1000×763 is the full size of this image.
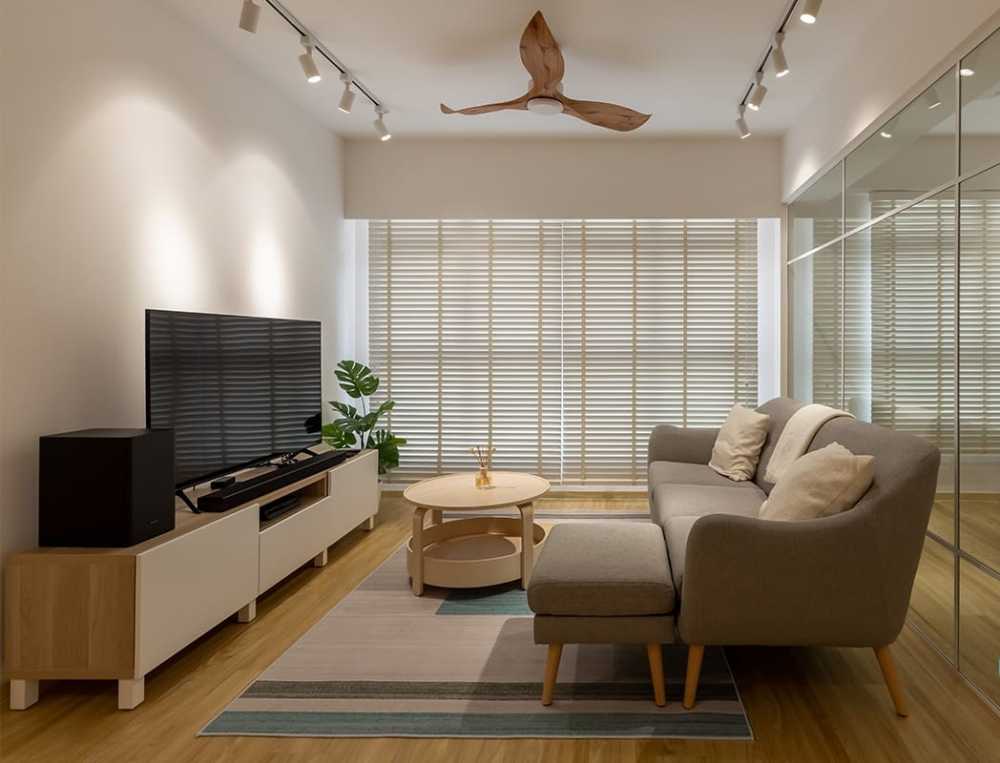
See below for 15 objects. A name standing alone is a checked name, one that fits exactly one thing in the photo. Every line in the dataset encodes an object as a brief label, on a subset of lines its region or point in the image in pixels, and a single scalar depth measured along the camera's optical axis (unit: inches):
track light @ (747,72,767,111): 153.3
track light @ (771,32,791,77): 132.9
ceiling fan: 125.8
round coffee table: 131.5
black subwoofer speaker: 92.1
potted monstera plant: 192.7
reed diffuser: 148.1
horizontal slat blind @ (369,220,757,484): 223.1
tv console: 89.6
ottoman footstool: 89.0
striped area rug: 86.3
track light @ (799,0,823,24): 112.0
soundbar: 114.3
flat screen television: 111.7
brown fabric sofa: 86.5
